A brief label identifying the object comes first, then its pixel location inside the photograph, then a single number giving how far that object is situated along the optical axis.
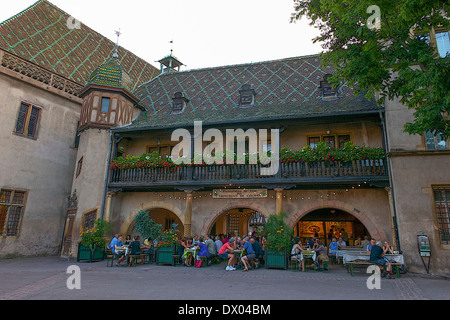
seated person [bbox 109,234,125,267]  12.55
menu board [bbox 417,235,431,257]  10.64
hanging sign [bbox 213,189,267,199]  14.42
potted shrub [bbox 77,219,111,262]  13.81
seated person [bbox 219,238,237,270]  11.44
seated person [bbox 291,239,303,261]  11.24
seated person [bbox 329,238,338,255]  13.50
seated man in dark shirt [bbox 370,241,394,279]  9.68
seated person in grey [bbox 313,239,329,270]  11.02
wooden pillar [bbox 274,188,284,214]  13.57
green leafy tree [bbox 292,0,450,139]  7.23
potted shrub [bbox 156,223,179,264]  12.58
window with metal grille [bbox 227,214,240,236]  19.94
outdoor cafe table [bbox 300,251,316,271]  10.98
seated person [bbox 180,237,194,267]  12.42
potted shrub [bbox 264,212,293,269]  11.35
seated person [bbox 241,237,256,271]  11.13
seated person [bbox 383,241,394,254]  10.68
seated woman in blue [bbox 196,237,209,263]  12.22
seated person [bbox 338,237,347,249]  13.72
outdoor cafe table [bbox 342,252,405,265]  10.12
